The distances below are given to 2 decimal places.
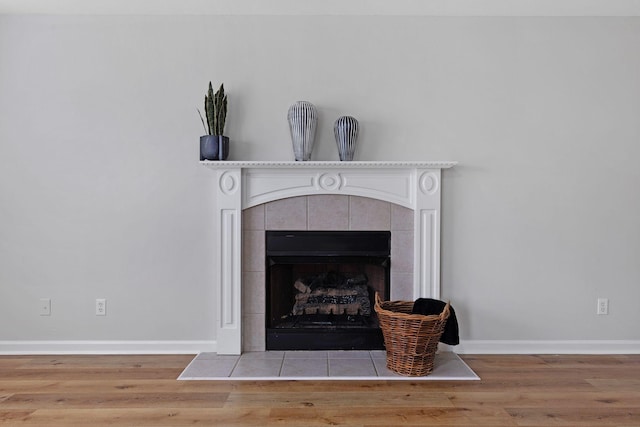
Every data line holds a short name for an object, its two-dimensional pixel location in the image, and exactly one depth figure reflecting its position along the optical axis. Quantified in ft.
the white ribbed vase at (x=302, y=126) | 9.15
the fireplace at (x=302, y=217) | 9.35
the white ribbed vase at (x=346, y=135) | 9.19
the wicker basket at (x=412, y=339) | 8.12
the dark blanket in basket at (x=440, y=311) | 8.64
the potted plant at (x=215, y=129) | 9.12
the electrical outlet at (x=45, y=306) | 9.62
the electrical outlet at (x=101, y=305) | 9.66
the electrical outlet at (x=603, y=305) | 9.75
